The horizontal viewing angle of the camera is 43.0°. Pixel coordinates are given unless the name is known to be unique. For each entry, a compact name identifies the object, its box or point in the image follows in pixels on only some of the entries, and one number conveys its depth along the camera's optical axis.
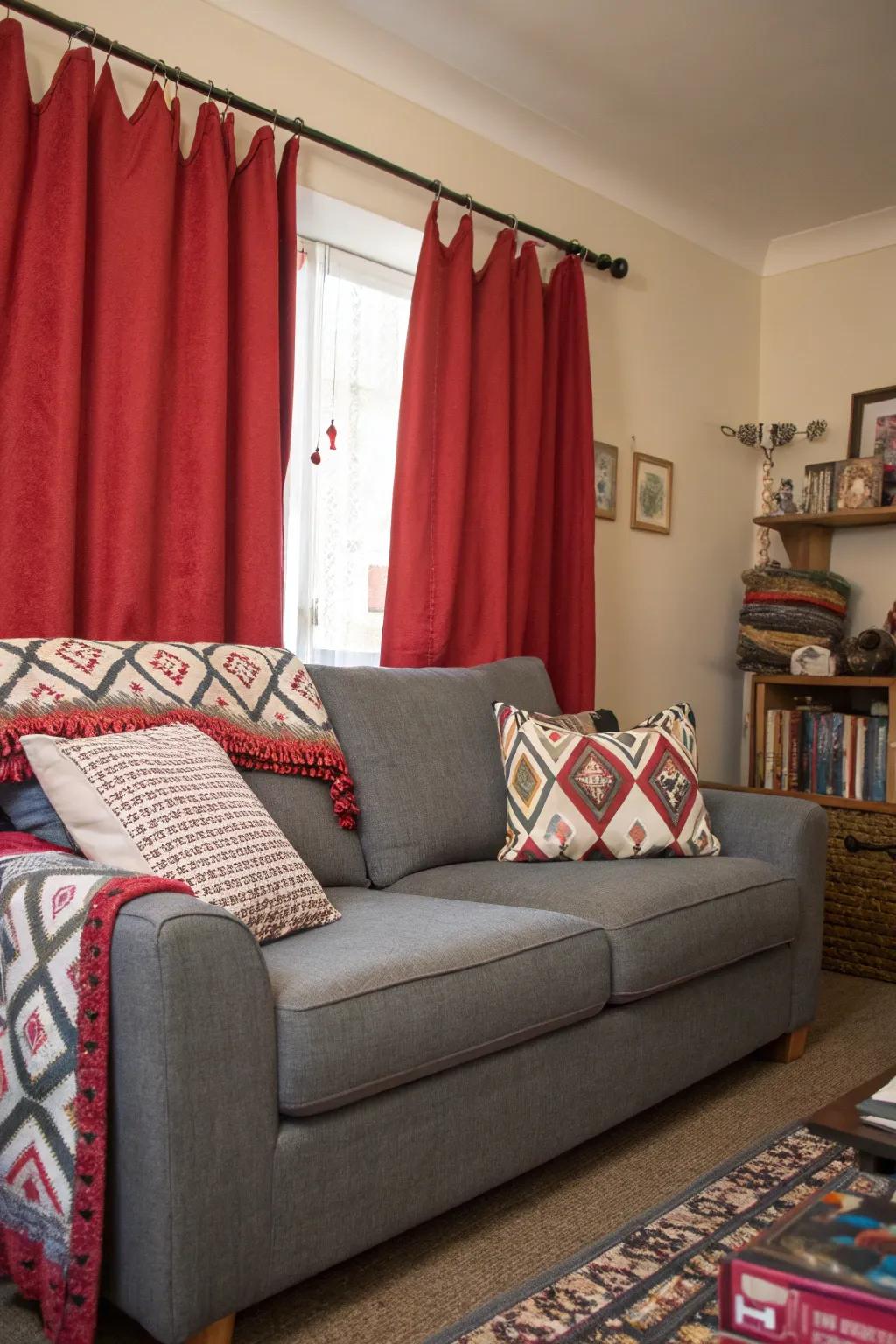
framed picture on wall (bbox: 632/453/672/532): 3.90
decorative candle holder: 4.22
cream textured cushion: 1.63
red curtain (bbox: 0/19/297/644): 2.24
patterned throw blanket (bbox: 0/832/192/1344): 1.31
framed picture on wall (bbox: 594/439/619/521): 3.74
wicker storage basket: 3.36
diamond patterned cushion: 2.47
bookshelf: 3.56
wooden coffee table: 1.27
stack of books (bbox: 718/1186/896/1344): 0.87
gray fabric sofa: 1.32
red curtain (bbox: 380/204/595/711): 3.09
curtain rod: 2.30
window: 3.10
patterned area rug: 1.47
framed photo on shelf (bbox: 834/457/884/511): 3.85
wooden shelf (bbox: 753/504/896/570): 3.98
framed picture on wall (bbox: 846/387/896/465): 4.01
